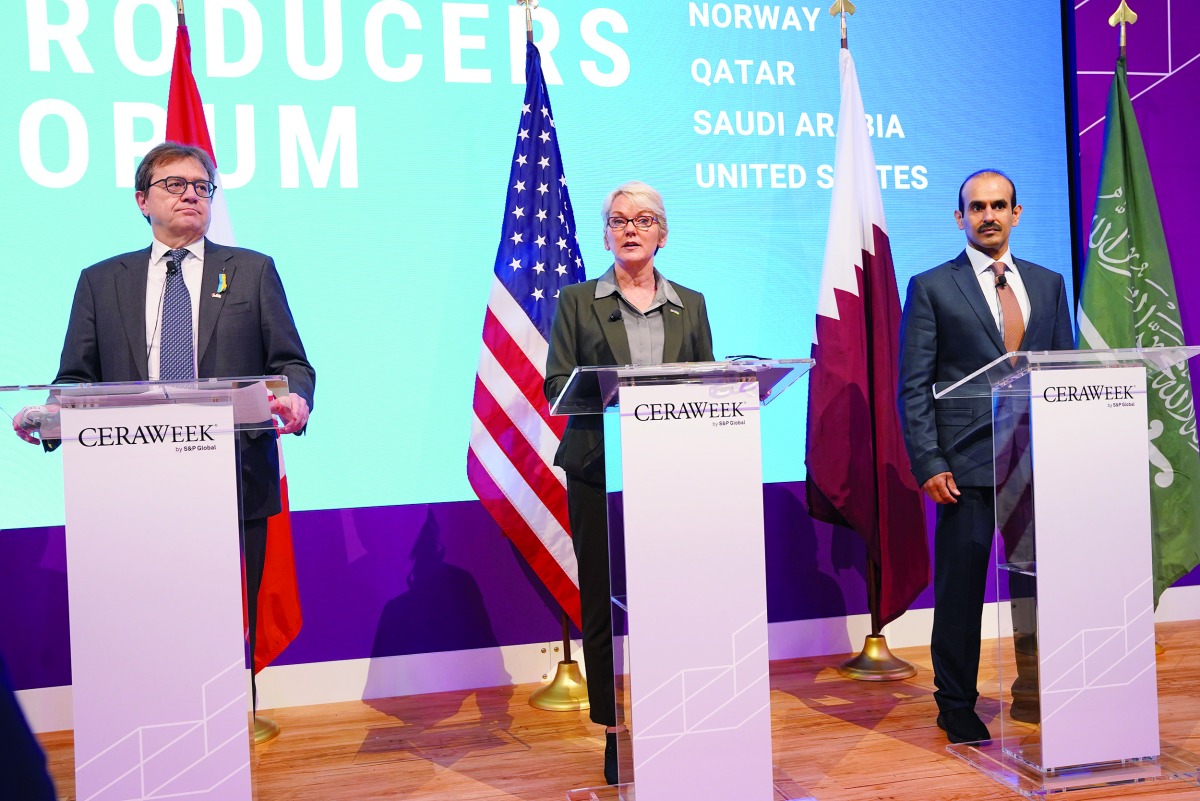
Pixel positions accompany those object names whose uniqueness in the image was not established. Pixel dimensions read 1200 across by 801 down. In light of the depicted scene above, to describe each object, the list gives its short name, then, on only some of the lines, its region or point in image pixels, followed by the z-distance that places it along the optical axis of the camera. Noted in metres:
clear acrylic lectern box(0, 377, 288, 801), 2.13
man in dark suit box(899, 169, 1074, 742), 3.28
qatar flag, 4.16
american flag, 3.90
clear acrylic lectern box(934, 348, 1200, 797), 2.80
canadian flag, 3.74
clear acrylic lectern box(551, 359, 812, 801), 2.43
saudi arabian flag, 4.38
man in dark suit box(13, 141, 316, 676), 2.77
